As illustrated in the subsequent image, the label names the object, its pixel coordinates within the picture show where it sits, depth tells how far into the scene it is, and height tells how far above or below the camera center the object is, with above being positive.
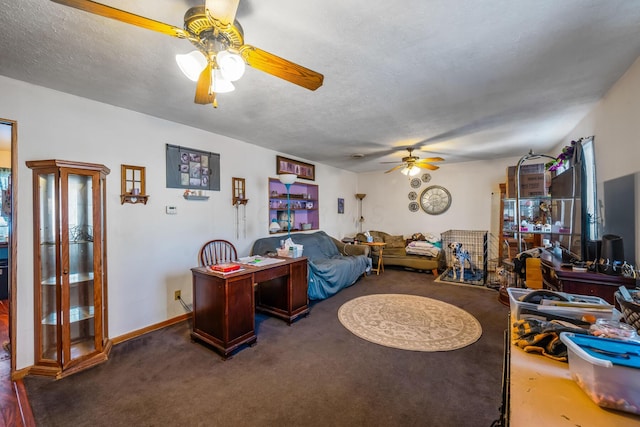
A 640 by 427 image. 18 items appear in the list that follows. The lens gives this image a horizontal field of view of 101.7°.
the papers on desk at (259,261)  2.91 -0.56
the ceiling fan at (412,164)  4.30 +0.80
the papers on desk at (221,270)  2.44 -0.55
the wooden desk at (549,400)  0.65 -0.53
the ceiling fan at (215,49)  1.15 +0.87
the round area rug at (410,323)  2.65 -1.32
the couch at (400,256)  5.39 -0.97
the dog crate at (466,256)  4.89 -0.94
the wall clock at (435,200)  5.98 +0.27
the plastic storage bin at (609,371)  0.66 -0.43
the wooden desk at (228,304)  2.40 -0.88
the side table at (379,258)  5.50 -1.01
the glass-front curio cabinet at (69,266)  2.18 -0.45
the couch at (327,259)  3.84 -0.84
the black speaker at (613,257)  1.89 -0.35
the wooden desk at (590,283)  1.86 -0.54
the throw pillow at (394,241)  6.02 -0.71
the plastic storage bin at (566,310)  1.04 -0.43
